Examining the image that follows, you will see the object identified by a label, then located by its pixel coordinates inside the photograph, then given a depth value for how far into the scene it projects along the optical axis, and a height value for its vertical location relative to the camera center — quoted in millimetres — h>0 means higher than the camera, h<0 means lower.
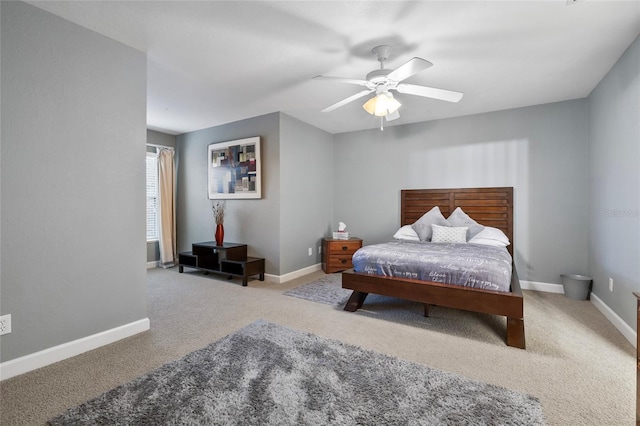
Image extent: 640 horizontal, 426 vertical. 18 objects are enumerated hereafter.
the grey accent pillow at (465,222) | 3941 -190
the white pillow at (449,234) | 3836 -347
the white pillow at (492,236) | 3656 -356
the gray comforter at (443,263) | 2475 -521
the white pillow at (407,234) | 4191 -374
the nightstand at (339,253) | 4777 -734
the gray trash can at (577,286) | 3377 -938
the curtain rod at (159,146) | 5229 +1212
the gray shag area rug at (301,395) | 1484 -1078
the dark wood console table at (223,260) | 4133 -772
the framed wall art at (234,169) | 4488 +676
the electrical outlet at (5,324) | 1834 -724
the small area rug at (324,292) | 3426 -1073
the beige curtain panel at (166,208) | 5238 +49
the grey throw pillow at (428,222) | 4133 -197
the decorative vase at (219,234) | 4500 -373
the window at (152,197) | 5258 +255
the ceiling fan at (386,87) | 2343 +1092
